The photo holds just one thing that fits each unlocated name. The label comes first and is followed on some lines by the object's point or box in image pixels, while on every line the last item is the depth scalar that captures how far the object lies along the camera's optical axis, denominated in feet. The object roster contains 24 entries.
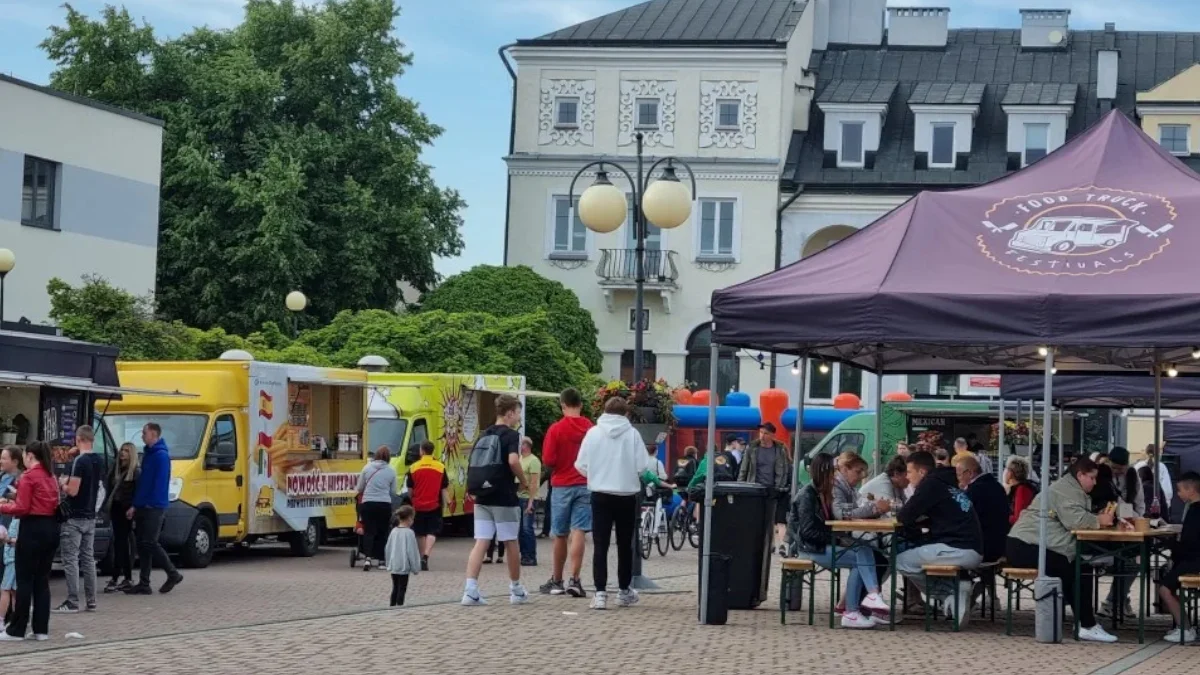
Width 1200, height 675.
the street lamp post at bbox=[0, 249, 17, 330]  107.34
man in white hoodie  59.36
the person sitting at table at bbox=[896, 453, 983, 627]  54.90
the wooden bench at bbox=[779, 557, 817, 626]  56.24
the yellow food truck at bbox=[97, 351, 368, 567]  84.64
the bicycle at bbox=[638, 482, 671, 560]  98.53
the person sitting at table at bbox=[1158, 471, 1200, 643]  55.26
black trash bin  59.31
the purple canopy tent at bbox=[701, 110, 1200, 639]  52.11
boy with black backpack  60.70
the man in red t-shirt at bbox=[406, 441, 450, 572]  80.64
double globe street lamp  74.33
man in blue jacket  68.69
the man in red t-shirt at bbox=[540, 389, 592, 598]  63.41
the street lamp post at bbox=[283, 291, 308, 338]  150.30
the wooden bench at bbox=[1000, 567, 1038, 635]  55.21
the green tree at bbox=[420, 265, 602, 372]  187.21
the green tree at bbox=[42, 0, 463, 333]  181.47
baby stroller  83.15
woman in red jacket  50.62
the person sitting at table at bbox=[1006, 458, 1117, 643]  54.70
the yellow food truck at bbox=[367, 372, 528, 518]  104.63
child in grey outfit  60.23
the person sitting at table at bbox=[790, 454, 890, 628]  56.08
